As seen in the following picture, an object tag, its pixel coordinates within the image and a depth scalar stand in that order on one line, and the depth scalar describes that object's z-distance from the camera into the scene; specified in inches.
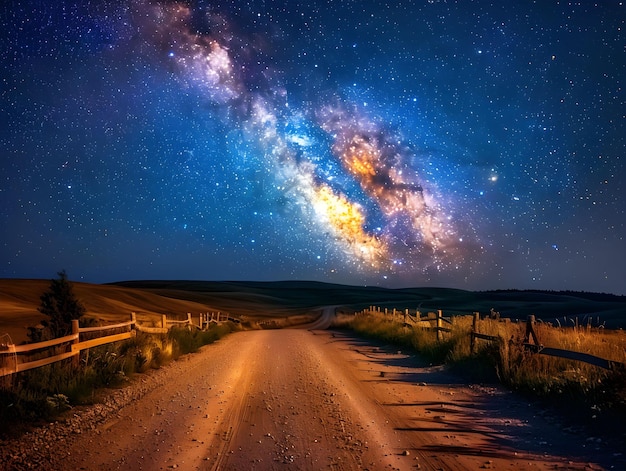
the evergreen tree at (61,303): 719.7
